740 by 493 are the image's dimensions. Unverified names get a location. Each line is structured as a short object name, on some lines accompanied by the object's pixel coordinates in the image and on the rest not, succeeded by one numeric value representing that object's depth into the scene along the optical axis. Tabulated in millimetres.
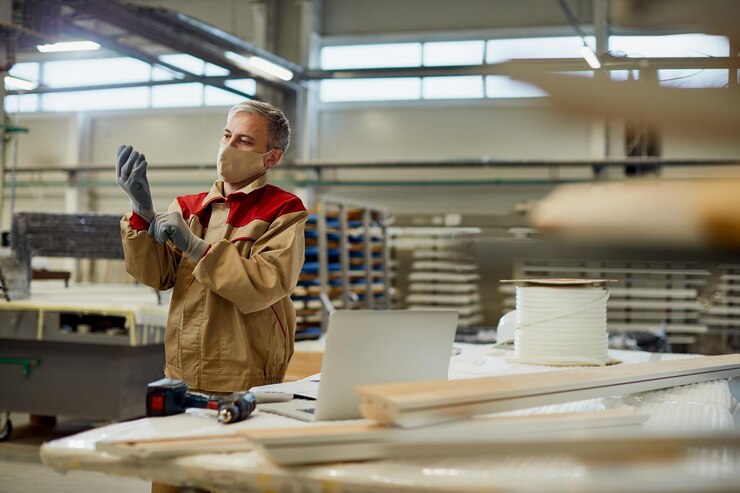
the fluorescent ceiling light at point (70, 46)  6866
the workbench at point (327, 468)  1176
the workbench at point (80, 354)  5148
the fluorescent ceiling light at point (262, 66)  10031
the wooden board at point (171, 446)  1411
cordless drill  1692
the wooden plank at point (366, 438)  1318
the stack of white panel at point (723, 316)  9165
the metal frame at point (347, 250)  7469
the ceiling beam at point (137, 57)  8172
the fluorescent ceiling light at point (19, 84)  8720
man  2143
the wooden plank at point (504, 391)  1392
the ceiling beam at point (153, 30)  7785
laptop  1639
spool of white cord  2592
